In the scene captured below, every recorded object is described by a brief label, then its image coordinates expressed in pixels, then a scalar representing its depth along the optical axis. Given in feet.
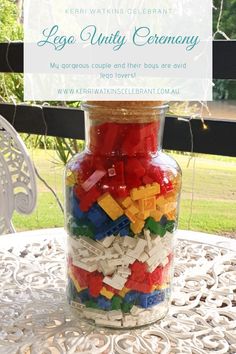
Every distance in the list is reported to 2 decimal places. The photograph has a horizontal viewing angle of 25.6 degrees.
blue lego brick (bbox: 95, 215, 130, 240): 2.10
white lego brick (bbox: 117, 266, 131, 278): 2.15
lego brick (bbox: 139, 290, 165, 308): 2.21
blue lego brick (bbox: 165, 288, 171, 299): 2.32
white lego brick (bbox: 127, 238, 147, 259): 2.13
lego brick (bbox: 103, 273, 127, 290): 2.15
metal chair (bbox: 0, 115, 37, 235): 3.87
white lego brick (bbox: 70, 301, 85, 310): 2.24
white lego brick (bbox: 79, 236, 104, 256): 2.14
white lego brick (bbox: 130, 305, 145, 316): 2.19
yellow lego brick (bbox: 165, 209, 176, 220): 2.25
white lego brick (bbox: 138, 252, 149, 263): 2.16
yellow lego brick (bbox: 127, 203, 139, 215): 2.10
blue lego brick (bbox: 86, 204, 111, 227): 2.10
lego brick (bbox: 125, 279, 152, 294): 2.16
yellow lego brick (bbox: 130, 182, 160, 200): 2.10
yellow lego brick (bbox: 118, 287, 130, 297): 2.16
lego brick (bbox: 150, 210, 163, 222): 2.16
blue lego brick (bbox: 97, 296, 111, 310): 2.18
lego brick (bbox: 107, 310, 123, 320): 2.18
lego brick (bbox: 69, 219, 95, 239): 2.15
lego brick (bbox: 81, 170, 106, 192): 2.16
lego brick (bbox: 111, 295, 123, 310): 2.17
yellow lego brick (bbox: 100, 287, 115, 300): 2.16
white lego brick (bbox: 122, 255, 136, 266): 2.14
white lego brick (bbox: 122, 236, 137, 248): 2.11
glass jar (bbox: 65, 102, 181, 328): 2.12
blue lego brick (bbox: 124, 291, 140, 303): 2.17
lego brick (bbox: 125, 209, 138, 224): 2.10
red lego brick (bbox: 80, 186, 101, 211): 2.14
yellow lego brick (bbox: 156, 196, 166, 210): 2.18
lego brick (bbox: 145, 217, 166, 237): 2.15
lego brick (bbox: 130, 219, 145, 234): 2.11
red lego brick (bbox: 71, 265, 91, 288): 2.21
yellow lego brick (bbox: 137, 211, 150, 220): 2.11
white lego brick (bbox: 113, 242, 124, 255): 2.12
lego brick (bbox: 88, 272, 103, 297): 2.16
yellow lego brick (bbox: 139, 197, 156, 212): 2.11
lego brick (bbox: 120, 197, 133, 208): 2.10
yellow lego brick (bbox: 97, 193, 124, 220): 2.09
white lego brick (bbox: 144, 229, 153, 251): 2.15
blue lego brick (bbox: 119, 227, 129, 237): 2.10
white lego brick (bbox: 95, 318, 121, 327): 2.19
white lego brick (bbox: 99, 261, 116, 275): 2.14
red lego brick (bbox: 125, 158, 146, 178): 2.15
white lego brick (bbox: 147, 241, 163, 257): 2.18
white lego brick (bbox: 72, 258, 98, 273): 2.17
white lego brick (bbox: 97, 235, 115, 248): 2.12
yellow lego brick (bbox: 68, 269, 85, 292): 2.25
